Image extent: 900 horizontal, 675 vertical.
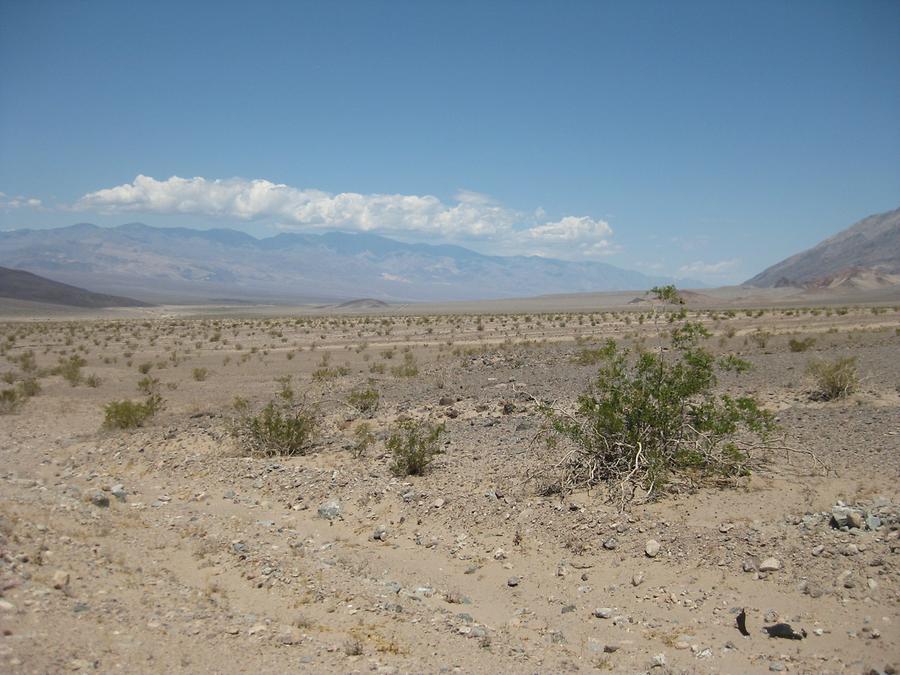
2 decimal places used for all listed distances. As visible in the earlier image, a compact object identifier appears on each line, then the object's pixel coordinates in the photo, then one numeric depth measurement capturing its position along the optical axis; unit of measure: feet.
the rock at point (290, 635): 18.85
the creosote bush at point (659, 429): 28.53
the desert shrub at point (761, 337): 91.97
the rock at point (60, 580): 19.53
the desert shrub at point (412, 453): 34.17
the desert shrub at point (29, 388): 68.20
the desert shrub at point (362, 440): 38.65
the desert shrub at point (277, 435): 40.14
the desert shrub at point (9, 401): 59.06
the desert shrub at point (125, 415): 49.19
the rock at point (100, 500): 29.81
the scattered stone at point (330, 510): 30.09
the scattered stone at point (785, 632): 18.40
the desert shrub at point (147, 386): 69.80
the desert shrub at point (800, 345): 80.52
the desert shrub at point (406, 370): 76.13
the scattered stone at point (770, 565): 21.49
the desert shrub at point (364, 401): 51.05
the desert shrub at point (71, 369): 79.46
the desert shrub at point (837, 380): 44.68
